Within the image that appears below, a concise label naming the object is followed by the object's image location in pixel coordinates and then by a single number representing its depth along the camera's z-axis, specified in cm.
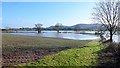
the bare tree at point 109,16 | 1369
